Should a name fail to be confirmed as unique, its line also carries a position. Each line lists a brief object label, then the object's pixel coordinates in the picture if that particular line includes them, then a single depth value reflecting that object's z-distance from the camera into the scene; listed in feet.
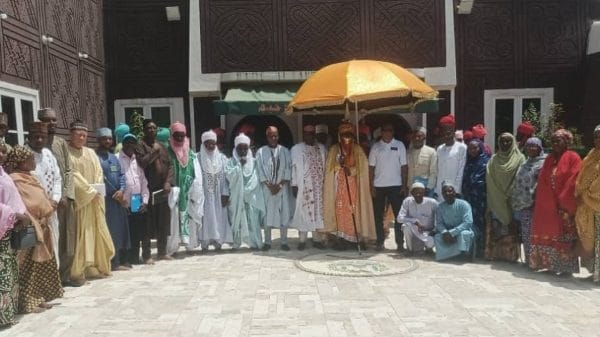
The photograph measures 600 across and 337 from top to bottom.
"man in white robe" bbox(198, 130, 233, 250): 21.13
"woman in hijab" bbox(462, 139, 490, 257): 19.16
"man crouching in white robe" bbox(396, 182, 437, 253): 19.72
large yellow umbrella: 17.92
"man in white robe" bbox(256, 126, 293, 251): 21.26
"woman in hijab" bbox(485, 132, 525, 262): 18.21
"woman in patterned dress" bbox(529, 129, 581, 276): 16.24
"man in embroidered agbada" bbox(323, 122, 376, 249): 20.74
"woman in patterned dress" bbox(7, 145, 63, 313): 13.51
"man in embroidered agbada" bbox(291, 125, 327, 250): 21.09
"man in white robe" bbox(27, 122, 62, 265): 14.79
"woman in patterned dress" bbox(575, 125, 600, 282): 15.44
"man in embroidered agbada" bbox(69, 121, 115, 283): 16.65
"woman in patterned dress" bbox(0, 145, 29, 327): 12.27
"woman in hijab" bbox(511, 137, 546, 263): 17.40
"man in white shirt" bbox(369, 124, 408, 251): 20.63
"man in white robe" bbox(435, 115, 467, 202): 19.84
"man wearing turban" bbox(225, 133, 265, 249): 21.16
